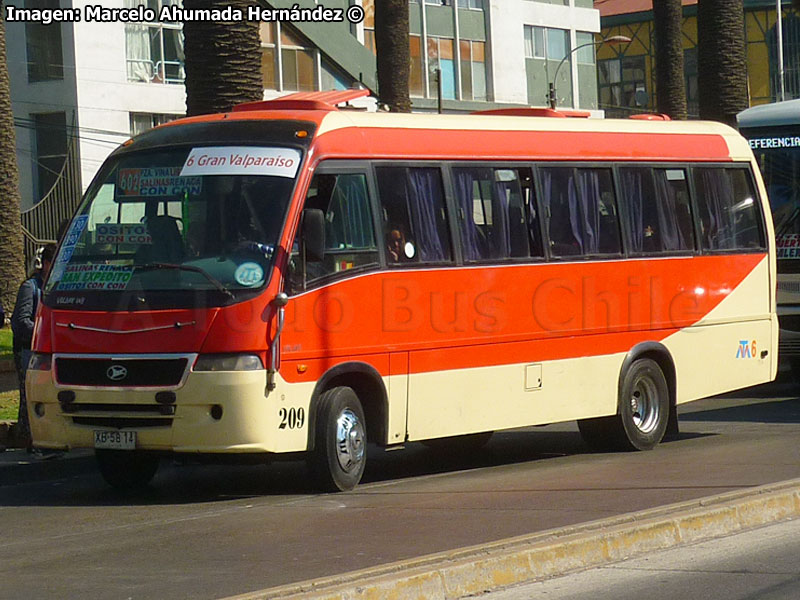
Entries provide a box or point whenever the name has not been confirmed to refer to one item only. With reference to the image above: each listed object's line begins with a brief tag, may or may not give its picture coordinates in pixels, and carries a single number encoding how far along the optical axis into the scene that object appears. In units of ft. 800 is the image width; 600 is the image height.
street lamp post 143.19
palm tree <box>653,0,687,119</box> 95.96
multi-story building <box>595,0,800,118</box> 279.28
